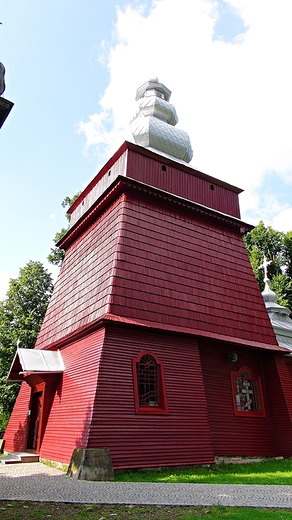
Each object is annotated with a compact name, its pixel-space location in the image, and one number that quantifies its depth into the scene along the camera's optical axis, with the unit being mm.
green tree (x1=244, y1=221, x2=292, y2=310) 31672
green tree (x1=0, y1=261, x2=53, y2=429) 22656
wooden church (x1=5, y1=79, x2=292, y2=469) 10508
